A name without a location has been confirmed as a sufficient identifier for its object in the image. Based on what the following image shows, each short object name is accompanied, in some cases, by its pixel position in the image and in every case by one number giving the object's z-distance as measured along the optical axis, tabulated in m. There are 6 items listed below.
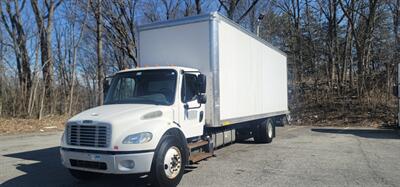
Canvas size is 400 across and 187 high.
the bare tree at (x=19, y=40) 25.15
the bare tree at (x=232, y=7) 32.03
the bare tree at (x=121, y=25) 31.23
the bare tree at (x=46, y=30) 26.61
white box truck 7.04
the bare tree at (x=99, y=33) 25.17
